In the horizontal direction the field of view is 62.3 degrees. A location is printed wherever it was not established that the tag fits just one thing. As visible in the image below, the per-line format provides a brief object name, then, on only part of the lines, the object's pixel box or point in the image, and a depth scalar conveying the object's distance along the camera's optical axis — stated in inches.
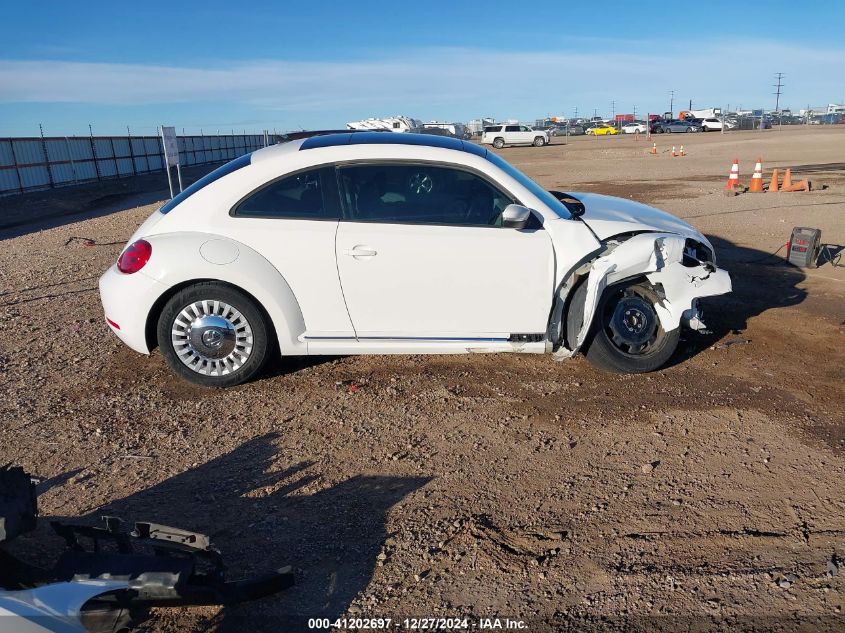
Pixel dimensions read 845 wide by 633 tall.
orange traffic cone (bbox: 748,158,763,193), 668.7
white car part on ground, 82.0
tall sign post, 600.2
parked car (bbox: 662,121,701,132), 2893.7
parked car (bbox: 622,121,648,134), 2992.1
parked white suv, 2330.2
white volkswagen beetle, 194.7
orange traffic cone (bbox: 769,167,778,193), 666.3
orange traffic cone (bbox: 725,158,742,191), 686.5
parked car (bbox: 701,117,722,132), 2930.6
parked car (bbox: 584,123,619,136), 3395.7
